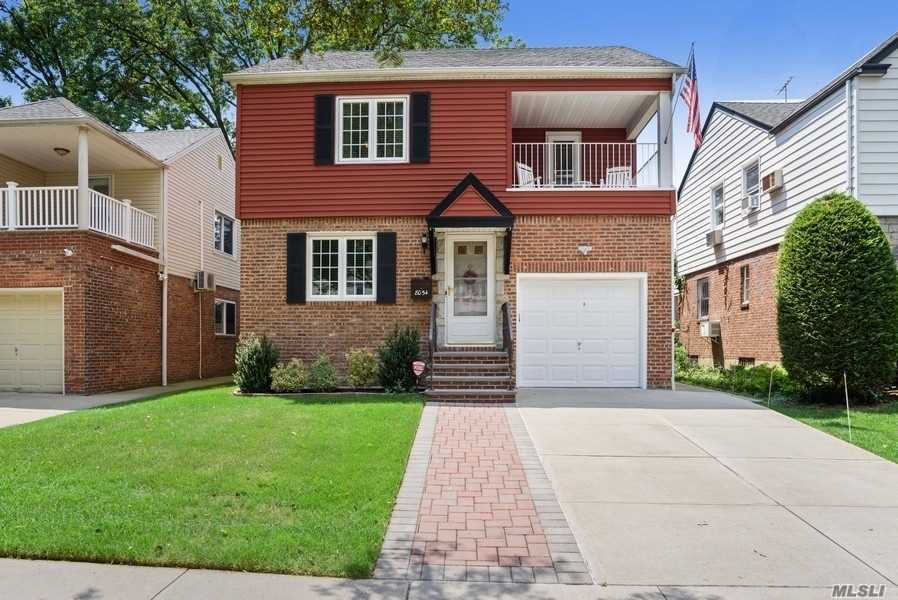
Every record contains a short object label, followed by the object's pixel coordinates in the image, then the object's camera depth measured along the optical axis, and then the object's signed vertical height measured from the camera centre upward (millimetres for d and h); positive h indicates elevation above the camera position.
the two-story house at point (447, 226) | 11570 +1641
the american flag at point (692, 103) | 10711 +3713
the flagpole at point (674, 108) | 11633 +3912
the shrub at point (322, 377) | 11086 -1380
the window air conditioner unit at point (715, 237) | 16688 +1954
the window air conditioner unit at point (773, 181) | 13445 +2889
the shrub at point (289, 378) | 11039 -1393
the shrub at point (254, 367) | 11211 -1215
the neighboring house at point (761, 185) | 10953 +2764
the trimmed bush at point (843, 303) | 9359 +58
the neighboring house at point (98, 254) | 11992 +1082
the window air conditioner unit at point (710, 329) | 16688 -662
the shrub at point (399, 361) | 10945 -1066
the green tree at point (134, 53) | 23922 +10685
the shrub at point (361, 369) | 11180 -1236
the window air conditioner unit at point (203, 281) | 16328 +610
